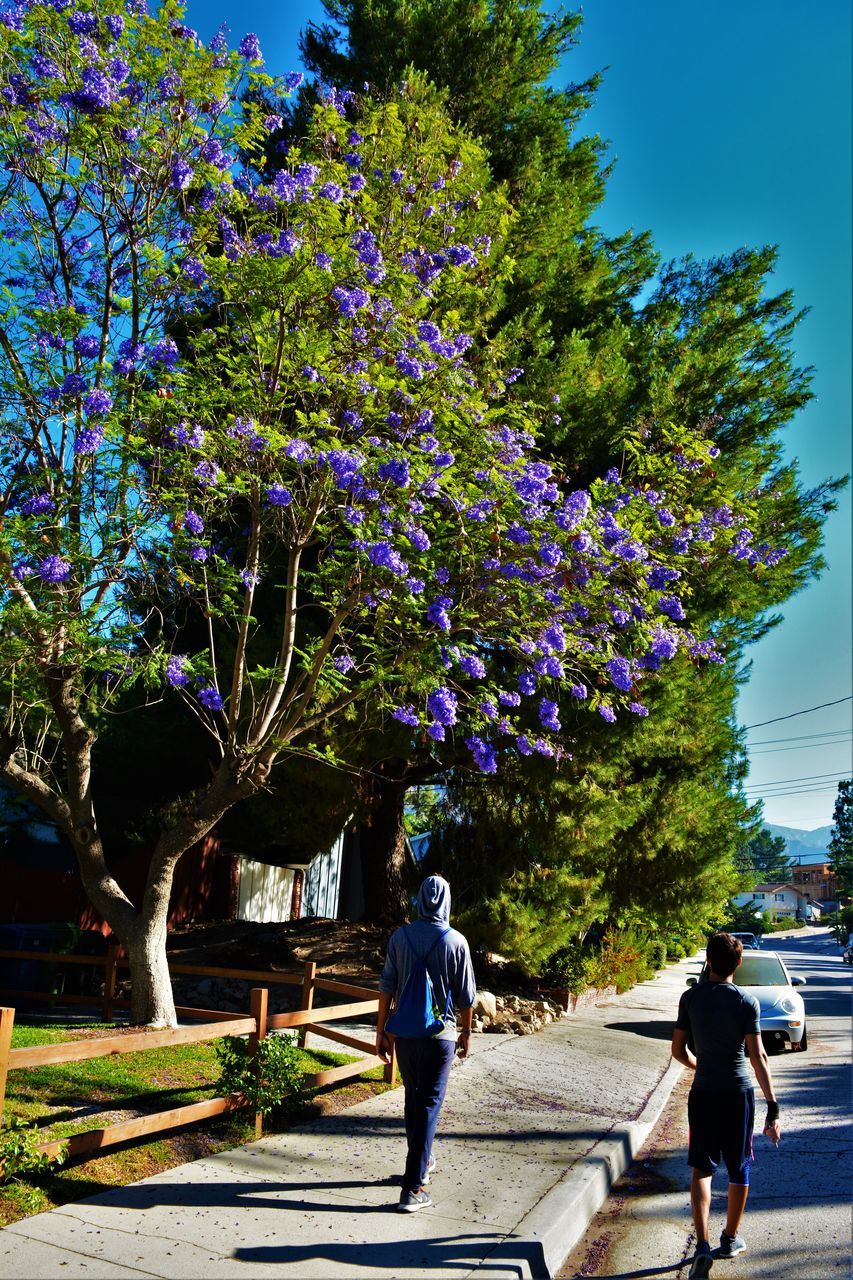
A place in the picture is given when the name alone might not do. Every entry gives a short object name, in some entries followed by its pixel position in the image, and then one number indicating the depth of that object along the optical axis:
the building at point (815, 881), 136.38
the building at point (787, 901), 140.41
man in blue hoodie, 5.27
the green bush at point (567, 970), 15.95
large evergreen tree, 13.32
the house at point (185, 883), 14.24
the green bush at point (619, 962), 18.62
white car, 13.84
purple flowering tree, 7.82
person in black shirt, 4.96
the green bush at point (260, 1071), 6.45
